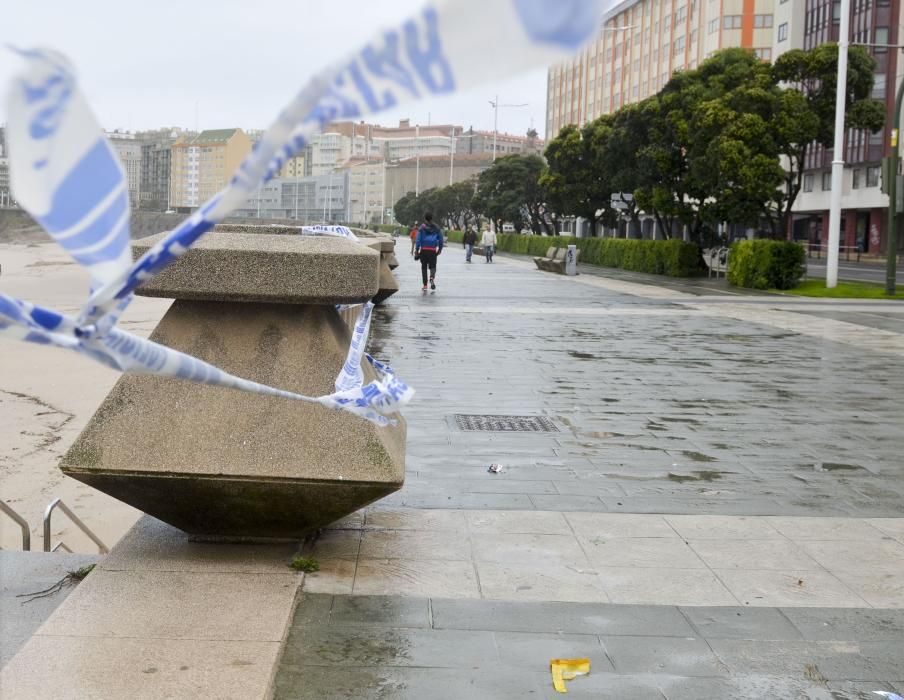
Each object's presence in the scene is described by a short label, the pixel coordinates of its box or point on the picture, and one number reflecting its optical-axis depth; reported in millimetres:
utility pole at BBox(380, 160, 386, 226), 168300
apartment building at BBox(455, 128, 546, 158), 181250
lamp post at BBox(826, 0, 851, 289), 26109
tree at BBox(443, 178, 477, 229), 108250
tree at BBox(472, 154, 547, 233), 69688
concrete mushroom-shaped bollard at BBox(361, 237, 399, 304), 18267
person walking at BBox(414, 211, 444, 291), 24120
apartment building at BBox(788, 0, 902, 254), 59312
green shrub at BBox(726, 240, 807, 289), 27688
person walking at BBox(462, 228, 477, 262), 49312
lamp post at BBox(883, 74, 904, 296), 24469
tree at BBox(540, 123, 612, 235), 49781
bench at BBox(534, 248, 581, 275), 38250
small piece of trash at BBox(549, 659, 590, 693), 3424
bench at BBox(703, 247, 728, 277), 33688
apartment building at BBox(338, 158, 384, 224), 164125
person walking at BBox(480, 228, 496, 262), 49125
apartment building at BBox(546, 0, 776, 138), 75750
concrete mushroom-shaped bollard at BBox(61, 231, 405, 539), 4059
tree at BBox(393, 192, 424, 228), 128500
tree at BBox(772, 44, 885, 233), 28047
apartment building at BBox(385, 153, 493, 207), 178125
